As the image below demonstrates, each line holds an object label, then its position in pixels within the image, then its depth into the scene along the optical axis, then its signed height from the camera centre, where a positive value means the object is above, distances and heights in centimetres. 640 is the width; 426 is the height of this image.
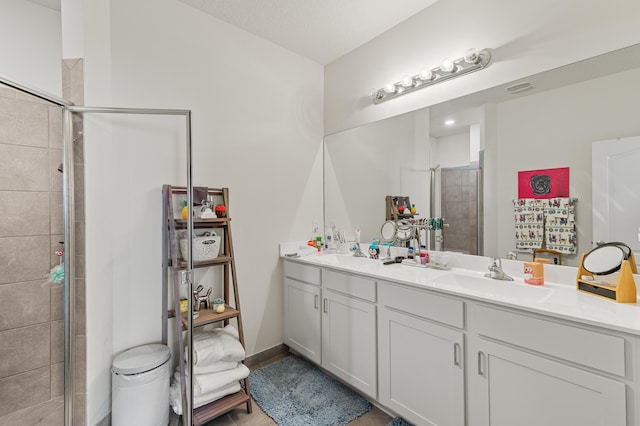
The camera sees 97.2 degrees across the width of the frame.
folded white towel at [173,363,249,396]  161 -99
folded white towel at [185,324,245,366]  166 -82
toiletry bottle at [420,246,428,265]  202 -33
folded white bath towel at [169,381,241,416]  158 -107
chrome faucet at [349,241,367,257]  247 -34
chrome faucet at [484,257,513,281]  161 -36
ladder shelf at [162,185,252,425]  158 -60
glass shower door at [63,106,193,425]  149 -16
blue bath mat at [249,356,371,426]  171 -124
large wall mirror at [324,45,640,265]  139 +40
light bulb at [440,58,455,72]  184 +96
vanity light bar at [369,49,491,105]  174 +95
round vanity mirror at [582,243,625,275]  128 -23
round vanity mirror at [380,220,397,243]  230 -16
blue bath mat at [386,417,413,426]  163 -123
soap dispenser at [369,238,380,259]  234 -32
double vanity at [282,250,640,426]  101 -62
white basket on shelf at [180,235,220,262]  182 -22
